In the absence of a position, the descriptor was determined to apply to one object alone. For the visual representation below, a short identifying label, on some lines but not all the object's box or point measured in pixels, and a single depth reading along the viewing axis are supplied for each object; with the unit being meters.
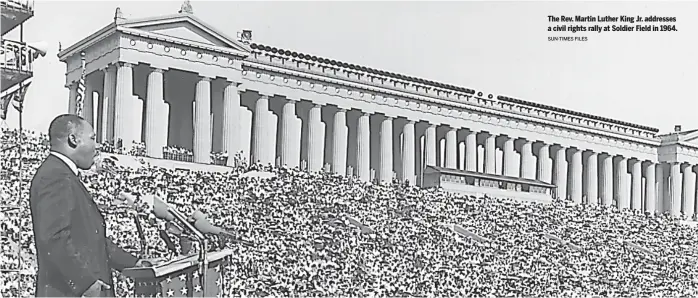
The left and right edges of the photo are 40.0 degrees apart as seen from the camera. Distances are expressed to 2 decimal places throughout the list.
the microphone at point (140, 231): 7.67
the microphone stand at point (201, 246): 8.37
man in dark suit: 6.18
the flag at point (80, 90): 18.66
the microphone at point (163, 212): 9.09
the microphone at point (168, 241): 8.51
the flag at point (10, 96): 23.56
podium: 7.59
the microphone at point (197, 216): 10.29
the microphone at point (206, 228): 10.12
